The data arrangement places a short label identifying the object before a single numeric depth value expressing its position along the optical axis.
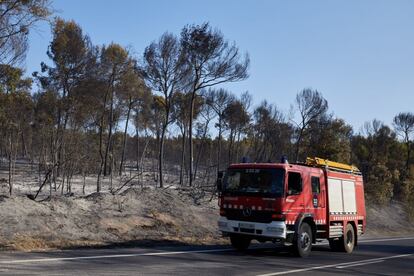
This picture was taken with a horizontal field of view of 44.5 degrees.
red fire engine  14.58
